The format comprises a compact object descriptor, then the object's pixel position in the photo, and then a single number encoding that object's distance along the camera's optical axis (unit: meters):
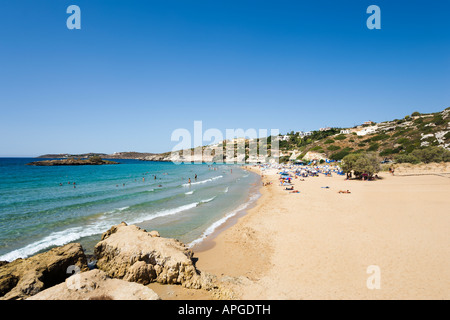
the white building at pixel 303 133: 136.45
